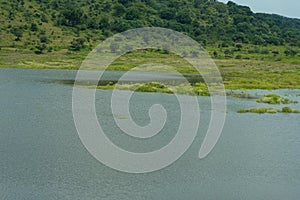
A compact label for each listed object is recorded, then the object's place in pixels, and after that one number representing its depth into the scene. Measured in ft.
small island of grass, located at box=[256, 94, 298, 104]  252.75
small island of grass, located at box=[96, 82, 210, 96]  274.77
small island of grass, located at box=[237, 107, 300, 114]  218.07
